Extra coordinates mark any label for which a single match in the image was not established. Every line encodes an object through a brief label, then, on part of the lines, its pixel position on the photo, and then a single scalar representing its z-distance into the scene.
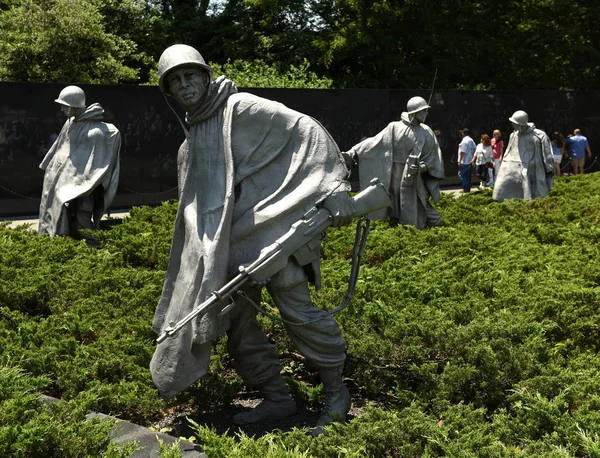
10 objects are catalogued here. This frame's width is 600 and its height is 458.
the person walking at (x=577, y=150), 24.20
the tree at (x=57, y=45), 23.23
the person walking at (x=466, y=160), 22.06
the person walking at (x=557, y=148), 23.58
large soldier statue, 4.88
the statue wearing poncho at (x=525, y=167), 16.50
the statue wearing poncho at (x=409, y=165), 13.34
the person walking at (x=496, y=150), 22.25
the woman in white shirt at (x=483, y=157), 21.58
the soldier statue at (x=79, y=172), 12.23
